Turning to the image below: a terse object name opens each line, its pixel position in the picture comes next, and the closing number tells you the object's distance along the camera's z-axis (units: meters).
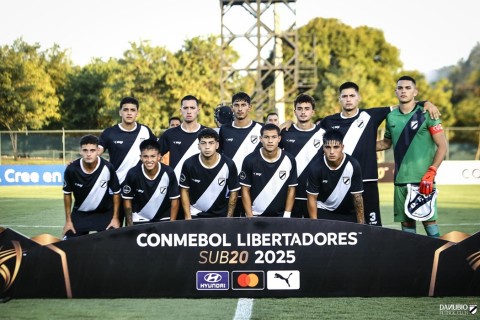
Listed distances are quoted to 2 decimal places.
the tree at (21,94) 34.66
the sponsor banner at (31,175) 24.52
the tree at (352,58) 44.97
